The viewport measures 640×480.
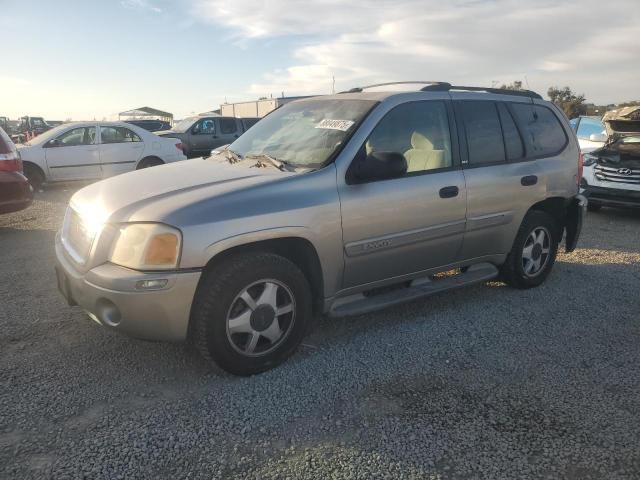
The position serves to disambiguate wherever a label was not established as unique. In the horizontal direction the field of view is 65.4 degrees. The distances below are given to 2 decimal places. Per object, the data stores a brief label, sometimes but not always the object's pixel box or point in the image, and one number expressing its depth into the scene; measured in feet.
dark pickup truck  52.47
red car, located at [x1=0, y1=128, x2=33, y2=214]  19.69
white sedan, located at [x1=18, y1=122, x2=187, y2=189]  33.12
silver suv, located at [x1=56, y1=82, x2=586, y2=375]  9.15
